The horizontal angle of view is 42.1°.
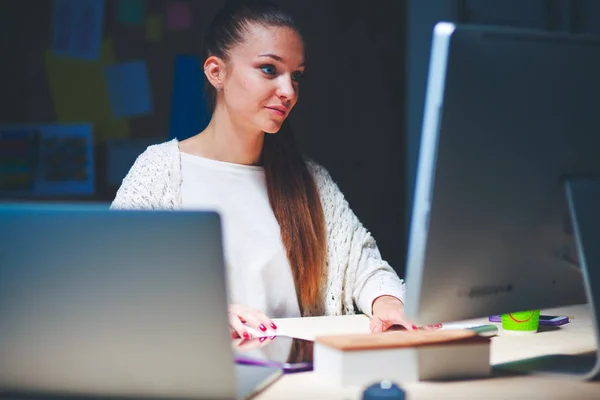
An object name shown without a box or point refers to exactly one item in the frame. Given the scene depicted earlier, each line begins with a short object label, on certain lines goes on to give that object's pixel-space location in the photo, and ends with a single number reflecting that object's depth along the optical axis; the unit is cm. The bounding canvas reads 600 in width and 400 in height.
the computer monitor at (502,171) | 92
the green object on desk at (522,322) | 137
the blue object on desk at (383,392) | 79
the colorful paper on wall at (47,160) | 284
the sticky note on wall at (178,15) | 290
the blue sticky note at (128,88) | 288
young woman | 182
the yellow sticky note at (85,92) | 285
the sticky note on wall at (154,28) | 289
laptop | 81
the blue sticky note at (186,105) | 229
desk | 94
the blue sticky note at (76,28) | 284
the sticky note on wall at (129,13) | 287
